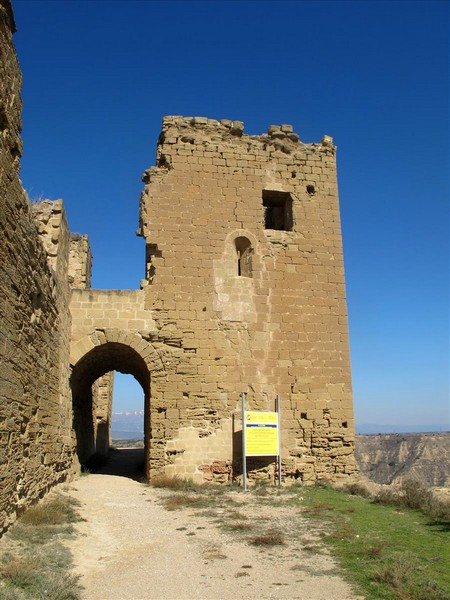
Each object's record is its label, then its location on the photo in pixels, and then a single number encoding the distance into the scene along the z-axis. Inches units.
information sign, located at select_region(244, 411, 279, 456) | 453.4
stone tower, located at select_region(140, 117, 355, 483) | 472.1
